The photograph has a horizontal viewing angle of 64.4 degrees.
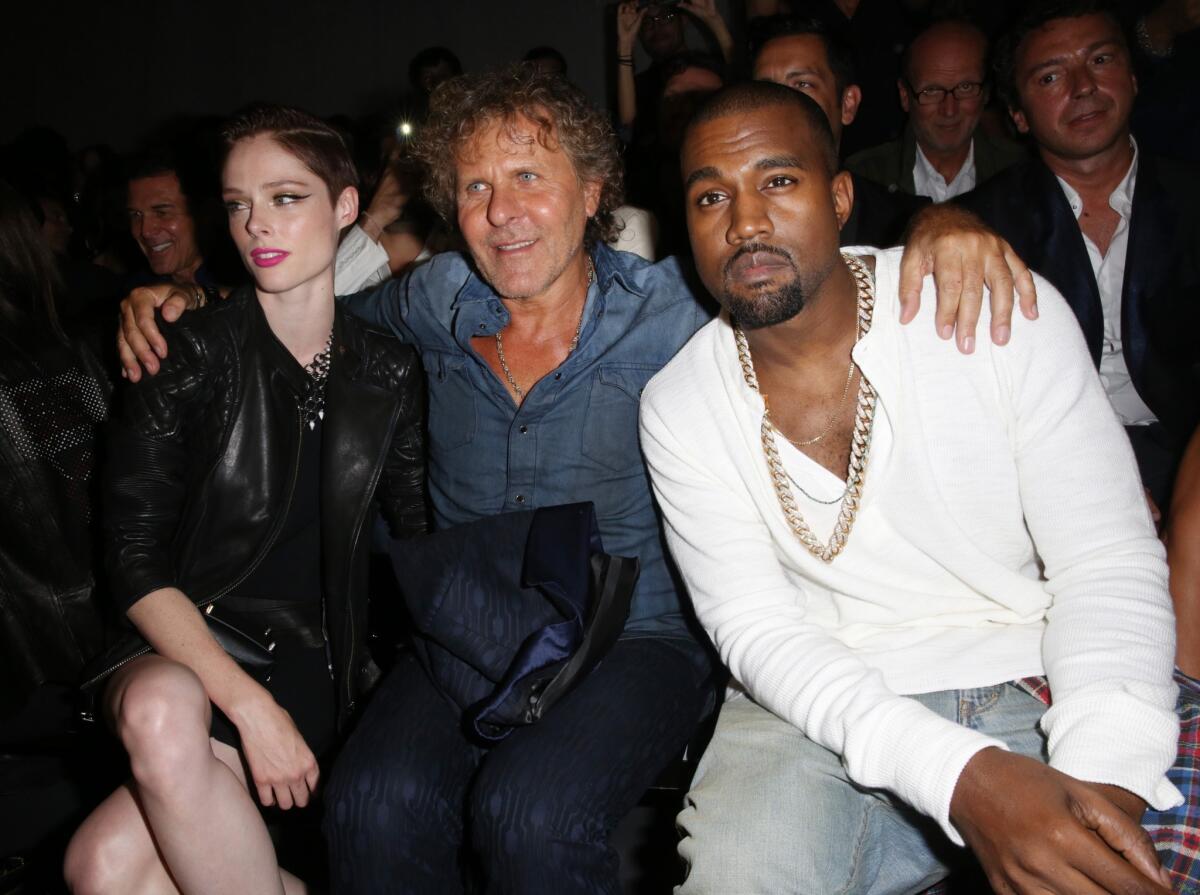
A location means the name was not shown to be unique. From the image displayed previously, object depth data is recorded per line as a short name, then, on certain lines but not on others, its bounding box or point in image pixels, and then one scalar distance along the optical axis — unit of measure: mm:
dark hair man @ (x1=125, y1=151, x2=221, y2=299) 3150
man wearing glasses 3287
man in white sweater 1331
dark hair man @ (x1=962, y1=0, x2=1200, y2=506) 2377
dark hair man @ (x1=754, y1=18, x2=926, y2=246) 2871
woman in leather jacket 1801
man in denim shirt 1622
